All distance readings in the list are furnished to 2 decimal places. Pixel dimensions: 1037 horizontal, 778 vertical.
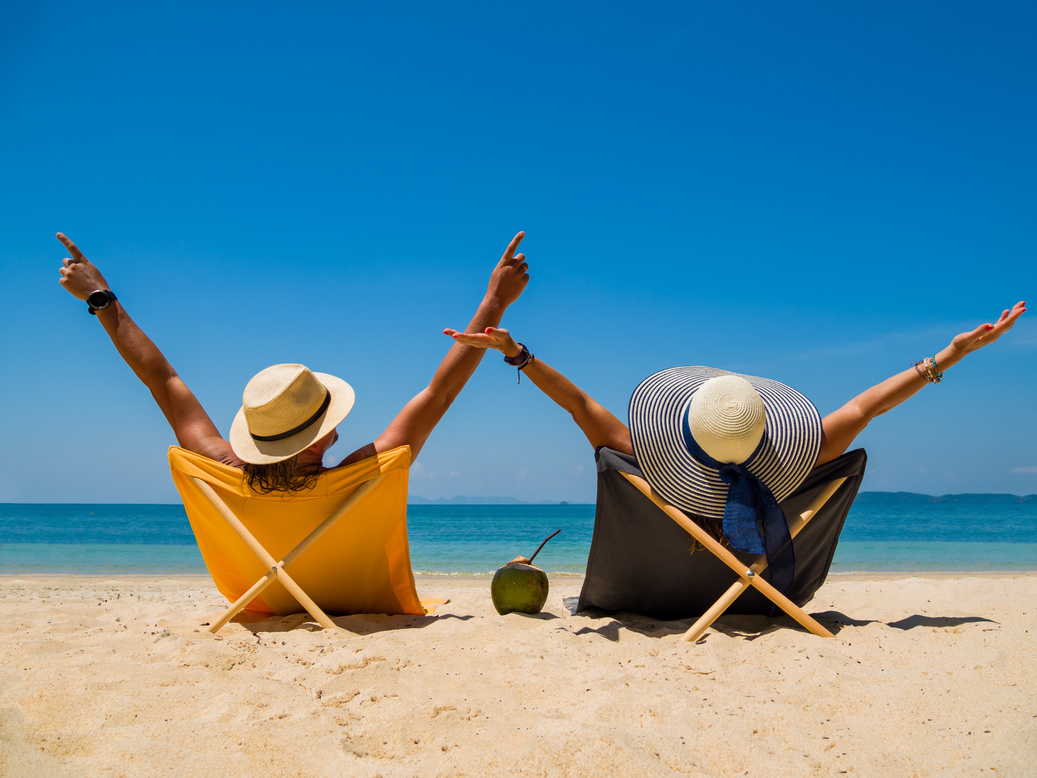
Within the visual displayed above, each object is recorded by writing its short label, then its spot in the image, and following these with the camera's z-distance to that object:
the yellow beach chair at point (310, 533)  3.20
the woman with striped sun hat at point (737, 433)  3.04
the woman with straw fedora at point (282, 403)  3.17
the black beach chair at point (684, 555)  3.12
